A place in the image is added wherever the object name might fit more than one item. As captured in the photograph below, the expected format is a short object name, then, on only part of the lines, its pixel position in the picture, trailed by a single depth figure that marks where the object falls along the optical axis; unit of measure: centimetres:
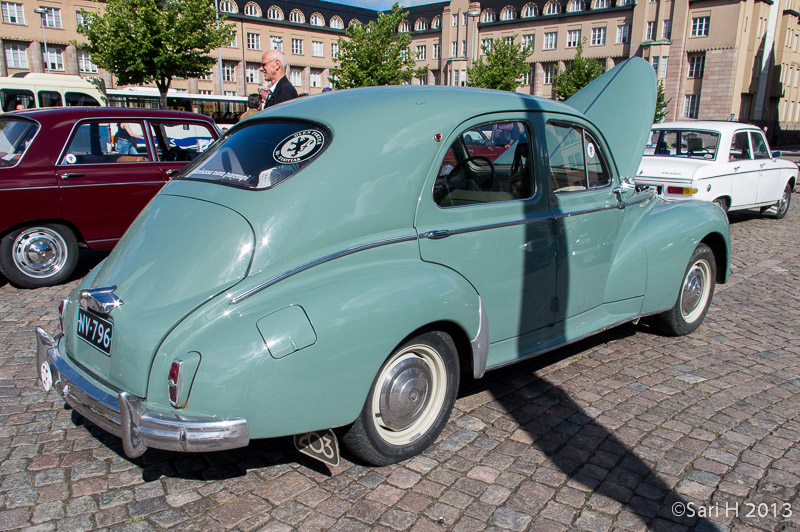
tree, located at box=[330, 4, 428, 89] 3888
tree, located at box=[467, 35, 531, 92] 4372
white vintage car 922
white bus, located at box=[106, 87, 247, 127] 3041
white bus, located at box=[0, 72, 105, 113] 2042
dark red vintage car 624
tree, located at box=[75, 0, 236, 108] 2881
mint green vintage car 254
